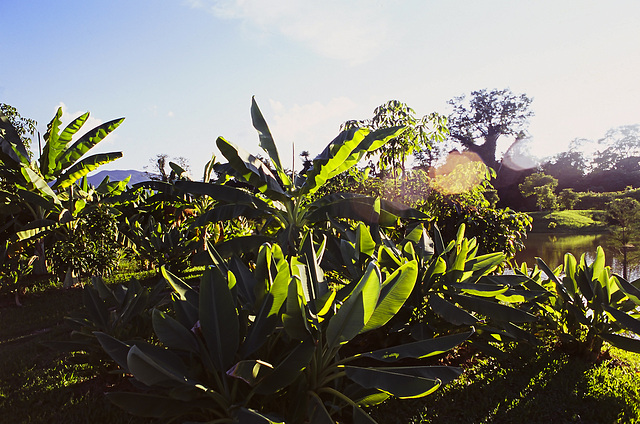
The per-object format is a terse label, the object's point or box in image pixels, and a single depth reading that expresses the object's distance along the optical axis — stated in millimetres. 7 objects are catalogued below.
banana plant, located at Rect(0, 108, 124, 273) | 6492
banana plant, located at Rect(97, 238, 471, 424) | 2021
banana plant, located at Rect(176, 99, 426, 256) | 4562
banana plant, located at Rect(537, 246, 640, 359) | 3232
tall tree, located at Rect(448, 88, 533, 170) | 41312
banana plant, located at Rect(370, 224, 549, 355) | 3062
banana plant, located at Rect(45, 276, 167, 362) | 3078
